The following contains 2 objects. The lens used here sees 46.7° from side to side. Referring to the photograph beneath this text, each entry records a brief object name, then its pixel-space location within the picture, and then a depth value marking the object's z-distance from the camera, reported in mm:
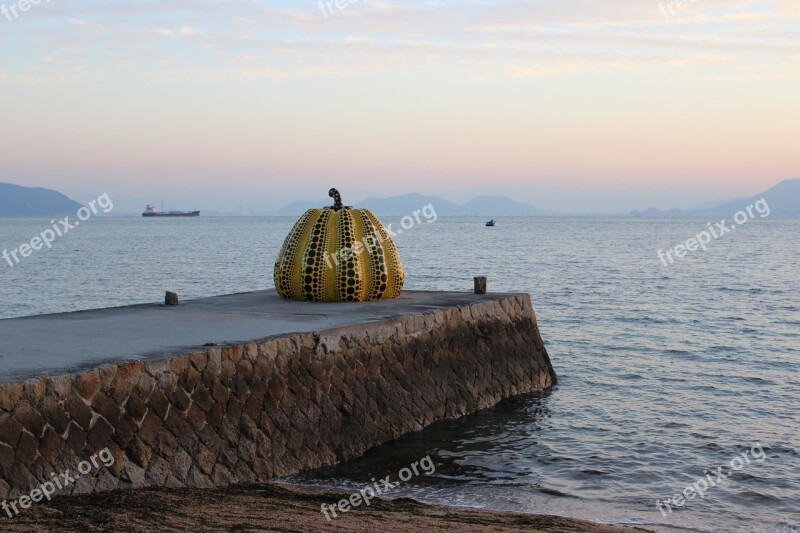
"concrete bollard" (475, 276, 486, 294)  21467
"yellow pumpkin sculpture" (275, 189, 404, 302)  19703
